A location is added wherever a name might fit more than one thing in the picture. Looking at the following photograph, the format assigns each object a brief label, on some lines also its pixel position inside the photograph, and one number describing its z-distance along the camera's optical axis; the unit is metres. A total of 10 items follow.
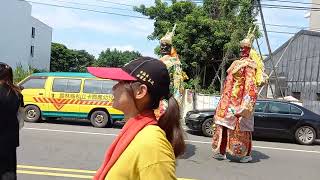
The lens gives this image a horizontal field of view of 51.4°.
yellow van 9.57
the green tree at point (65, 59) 47.39
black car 8.76
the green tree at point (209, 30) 15.41
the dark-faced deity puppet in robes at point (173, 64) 5.26
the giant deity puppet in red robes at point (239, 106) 5.93
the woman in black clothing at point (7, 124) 2.92
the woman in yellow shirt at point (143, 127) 1.30
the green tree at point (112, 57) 54.48
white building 30.78
